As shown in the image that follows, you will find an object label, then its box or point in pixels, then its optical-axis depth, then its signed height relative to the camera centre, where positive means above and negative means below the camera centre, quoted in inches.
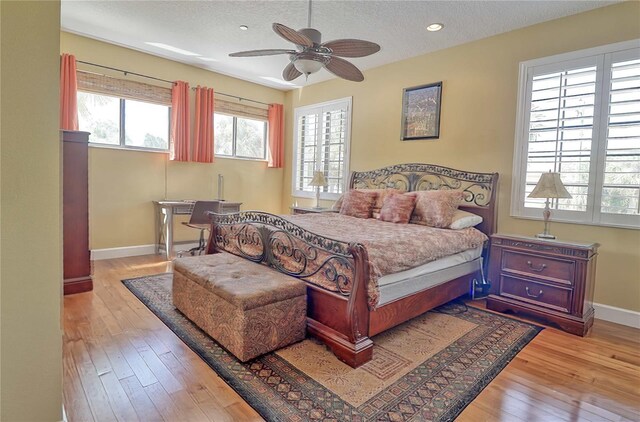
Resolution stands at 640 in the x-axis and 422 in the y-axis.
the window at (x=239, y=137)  227.3 +33.2
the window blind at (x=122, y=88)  171.3 +49.0
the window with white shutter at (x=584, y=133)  118.8 +23.8
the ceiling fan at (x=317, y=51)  102.4 +42.6
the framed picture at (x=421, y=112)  172.7 +41.3
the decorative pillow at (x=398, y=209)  150.8 -8.6
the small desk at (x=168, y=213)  187.3 -17.8
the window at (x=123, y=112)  175.2 +37.4
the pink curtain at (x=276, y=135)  249.4 +37.5
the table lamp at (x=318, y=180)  212.5 +4.1
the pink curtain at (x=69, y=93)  160.6 +40.1
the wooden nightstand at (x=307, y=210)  196.6 -14.2
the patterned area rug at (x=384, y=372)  70.0 -45.1
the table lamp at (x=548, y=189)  117.3 +2.0
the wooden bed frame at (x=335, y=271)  86.3 -24.9
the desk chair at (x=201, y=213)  183.9 -16.8
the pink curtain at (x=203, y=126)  207.6 +34.9
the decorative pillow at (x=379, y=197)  169.9 -4.1
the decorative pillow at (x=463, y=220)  141.1 -11.9
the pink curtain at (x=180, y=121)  198.2 +35.4
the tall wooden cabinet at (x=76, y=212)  128.7 -13.3
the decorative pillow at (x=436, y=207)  142.5 -7.1
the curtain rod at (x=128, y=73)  172.2 +58.0
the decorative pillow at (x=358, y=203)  170.7 -7.9
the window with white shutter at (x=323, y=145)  219.0 +28.3
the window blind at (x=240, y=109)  221.0 +50.7
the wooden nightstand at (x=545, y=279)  110.0 -29.3
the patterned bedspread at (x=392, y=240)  94.0 -16.5
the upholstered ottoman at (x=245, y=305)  84.9 -32.6
